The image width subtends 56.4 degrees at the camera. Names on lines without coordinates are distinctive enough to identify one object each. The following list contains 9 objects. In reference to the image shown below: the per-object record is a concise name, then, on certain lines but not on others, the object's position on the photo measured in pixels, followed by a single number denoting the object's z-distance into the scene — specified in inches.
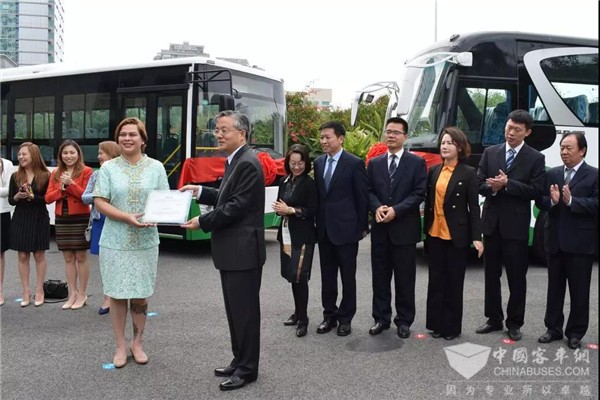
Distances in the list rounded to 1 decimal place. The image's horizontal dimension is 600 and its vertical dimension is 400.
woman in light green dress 159.9
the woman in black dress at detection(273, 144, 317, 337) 198.2
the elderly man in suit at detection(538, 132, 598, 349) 178.1
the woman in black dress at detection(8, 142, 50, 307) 233.0
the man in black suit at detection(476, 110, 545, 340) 192.4
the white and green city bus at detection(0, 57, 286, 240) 334.6
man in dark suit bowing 146.6
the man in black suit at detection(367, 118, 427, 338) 196.9
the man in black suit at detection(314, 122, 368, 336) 198.8
